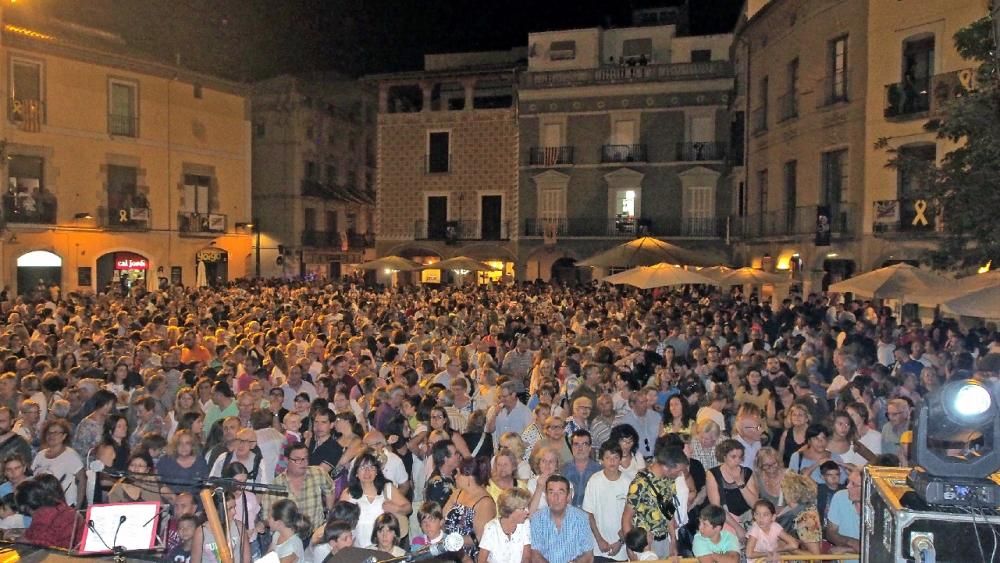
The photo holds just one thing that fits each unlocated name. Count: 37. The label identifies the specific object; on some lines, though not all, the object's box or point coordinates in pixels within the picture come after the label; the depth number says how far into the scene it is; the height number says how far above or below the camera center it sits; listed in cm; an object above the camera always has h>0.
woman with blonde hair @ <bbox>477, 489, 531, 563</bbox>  524 -187
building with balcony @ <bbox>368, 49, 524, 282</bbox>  3550 +313
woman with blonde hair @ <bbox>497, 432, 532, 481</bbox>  623 -158
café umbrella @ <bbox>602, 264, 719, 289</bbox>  1439 -66
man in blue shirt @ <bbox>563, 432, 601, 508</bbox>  638 -177
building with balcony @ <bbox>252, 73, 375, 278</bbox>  3938 +281
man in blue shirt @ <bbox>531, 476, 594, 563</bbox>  539 -190
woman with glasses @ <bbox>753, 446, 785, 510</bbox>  607 -171
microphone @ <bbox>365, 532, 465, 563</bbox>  356 -139
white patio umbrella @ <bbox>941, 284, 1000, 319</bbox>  857 -64
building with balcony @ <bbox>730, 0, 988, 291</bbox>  1870 +298
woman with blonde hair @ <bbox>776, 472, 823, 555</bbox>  546 -181
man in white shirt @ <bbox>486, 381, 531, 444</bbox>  798 -171
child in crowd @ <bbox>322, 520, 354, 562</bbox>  512 -184
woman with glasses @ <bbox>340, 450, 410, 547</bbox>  573 -182
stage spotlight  314 -79
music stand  446 -159
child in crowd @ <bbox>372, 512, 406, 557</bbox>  520 -185
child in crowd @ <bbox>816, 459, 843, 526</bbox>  601 -176
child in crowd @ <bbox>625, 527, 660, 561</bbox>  541 -199
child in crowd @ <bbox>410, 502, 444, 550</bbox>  537 -184
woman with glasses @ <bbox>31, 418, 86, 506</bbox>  663 -184
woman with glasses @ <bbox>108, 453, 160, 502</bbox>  594 -184
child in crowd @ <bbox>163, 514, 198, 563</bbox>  533 -193
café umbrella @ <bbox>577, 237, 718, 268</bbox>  1575 -31
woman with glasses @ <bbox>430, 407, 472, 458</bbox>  687 -159
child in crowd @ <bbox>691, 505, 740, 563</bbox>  513 -187
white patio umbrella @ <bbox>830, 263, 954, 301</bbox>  1173 -58
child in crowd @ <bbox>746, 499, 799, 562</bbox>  532 -189
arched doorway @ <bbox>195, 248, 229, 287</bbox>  3238 -114
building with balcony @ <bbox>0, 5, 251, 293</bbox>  2627 +242
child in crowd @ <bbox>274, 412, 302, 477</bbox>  725 -169
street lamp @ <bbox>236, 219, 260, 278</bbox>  3408 -4
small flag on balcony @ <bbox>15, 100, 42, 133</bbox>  2605 +366
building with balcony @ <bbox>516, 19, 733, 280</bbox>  3256 +389
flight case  307 -107
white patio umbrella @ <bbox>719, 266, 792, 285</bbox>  1638 -74
